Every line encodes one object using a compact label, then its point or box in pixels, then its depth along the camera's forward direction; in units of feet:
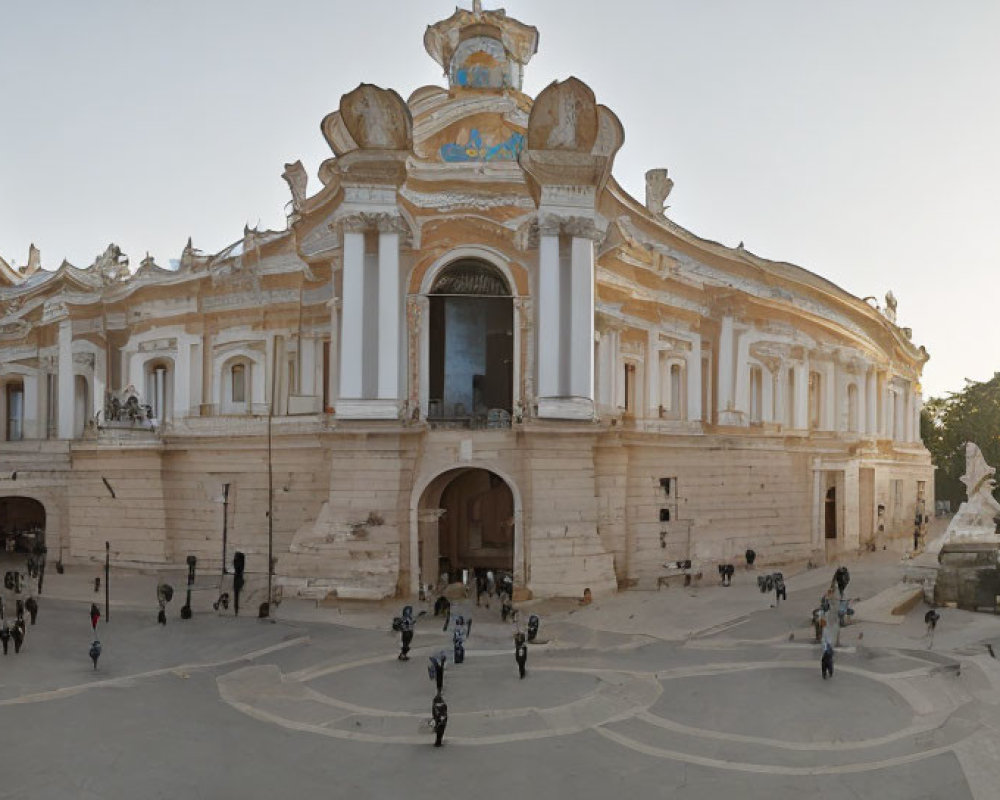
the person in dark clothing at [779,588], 80.69
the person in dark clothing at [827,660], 54.50
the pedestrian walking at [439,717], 42.70
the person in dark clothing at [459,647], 58.29
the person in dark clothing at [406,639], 58.80
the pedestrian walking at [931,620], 64.85
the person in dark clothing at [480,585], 79.05
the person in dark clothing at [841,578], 81.35
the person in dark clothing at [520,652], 54.54
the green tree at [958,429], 184.55
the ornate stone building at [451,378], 79.41
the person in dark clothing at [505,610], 71.77
